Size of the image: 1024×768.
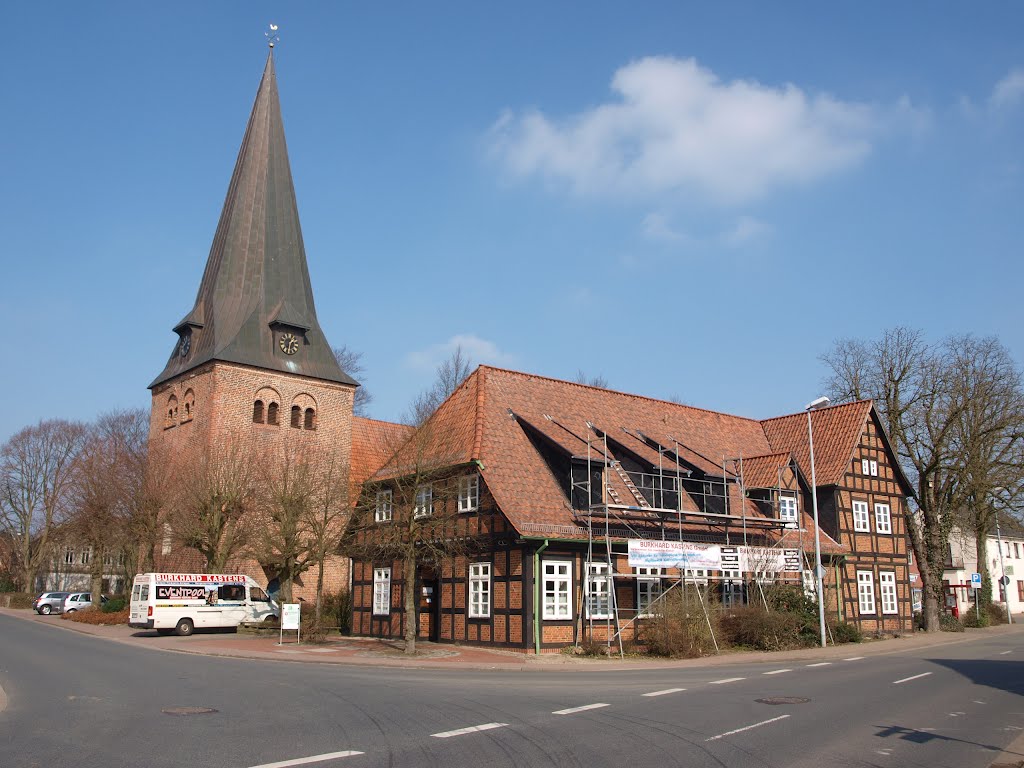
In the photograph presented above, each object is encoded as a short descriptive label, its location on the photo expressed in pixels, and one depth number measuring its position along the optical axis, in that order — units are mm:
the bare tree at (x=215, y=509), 35875
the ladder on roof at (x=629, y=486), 27781
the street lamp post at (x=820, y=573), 26375
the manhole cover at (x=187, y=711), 12094
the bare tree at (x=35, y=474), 63031
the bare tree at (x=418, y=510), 24609
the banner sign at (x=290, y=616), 25719
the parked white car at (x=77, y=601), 48688
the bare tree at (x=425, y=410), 30803
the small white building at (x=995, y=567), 58125
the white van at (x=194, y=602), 31344
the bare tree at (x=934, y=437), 39375
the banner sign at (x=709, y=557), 24656
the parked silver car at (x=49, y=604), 50344
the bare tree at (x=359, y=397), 61031
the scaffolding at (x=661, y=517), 25469
